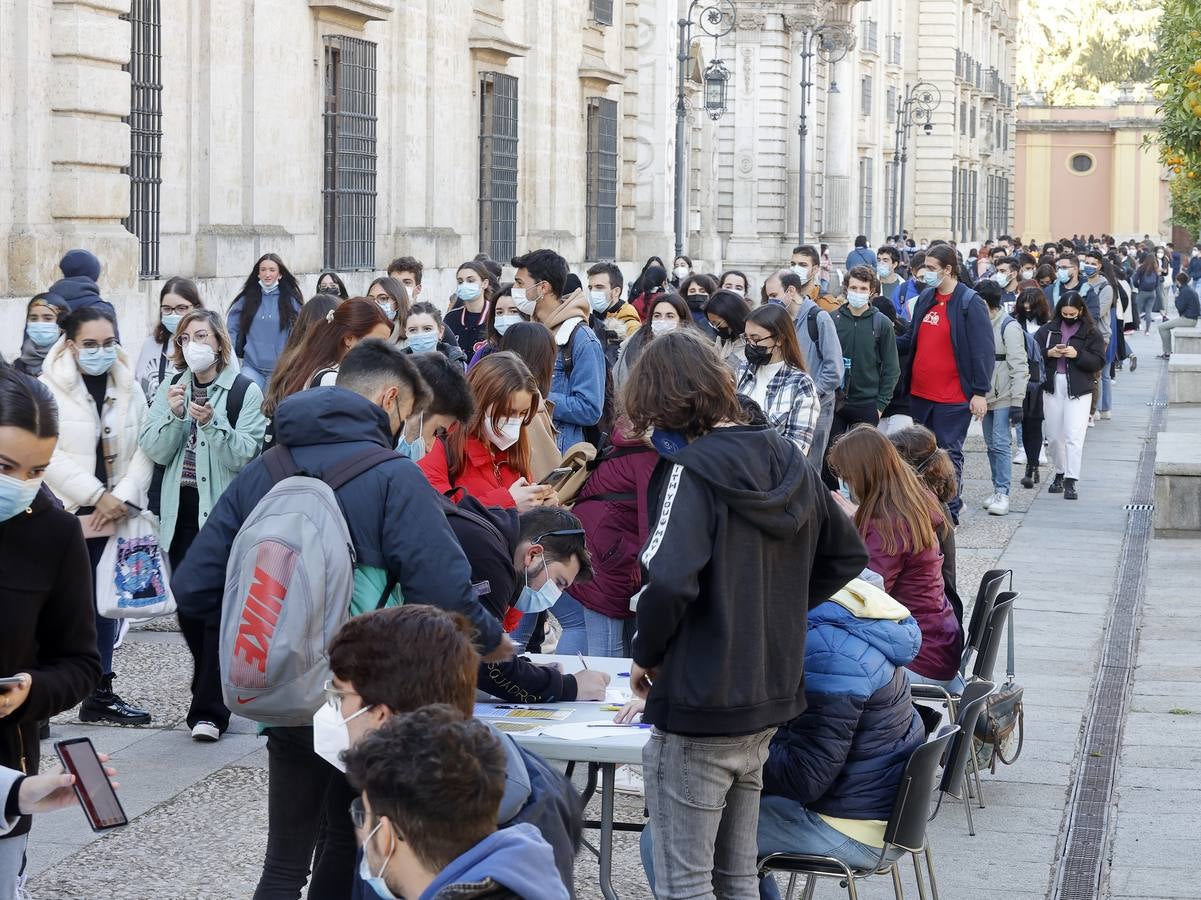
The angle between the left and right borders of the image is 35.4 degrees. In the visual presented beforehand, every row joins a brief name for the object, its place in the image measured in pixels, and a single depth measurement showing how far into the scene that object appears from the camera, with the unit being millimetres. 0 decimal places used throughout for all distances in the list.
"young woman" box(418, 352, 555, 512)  6215
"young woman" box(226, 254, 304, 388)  11289
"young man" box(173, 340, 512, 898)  4355
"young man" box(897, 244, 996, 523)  13312
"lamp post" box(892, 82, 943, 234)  48094
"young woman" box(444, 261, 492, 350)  13109
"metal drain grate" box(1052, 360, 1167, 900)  6324
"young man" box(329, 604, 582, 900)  3465
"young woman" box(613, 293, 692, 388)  10461
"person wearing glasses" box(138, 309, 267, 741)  7707
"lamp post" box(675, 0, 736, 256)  26922
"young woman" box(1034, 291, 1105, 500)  15438
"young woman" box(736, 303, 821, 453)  9148
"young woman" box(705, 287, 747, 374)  10414
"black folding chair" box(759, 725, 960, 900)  4859
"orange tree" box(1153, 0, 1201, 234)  16438
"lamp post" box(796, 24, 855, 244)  35281
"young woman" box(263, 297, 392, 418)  6578
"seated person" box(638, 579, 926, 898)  4875
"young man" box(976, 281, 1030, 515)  14547
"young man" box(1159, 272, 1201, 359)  30625
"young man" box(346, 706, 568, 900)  2789
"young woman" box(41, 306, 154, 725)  7562
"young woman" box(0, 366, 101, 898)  3986
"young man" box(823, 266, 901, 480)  12922
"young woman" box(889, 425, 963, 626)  7930
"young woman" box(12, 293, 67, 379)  8656
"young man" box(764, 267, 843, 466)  11812
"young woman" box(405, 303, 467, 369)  10109
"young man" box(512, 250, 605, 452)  8969
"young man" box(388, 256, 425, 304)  13641
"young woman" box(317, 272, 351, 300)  11716
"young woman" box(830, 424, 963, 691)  6523
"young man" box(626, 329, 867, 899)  4402
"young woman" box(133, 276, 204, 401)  9367
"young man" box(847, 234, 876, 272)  24859
